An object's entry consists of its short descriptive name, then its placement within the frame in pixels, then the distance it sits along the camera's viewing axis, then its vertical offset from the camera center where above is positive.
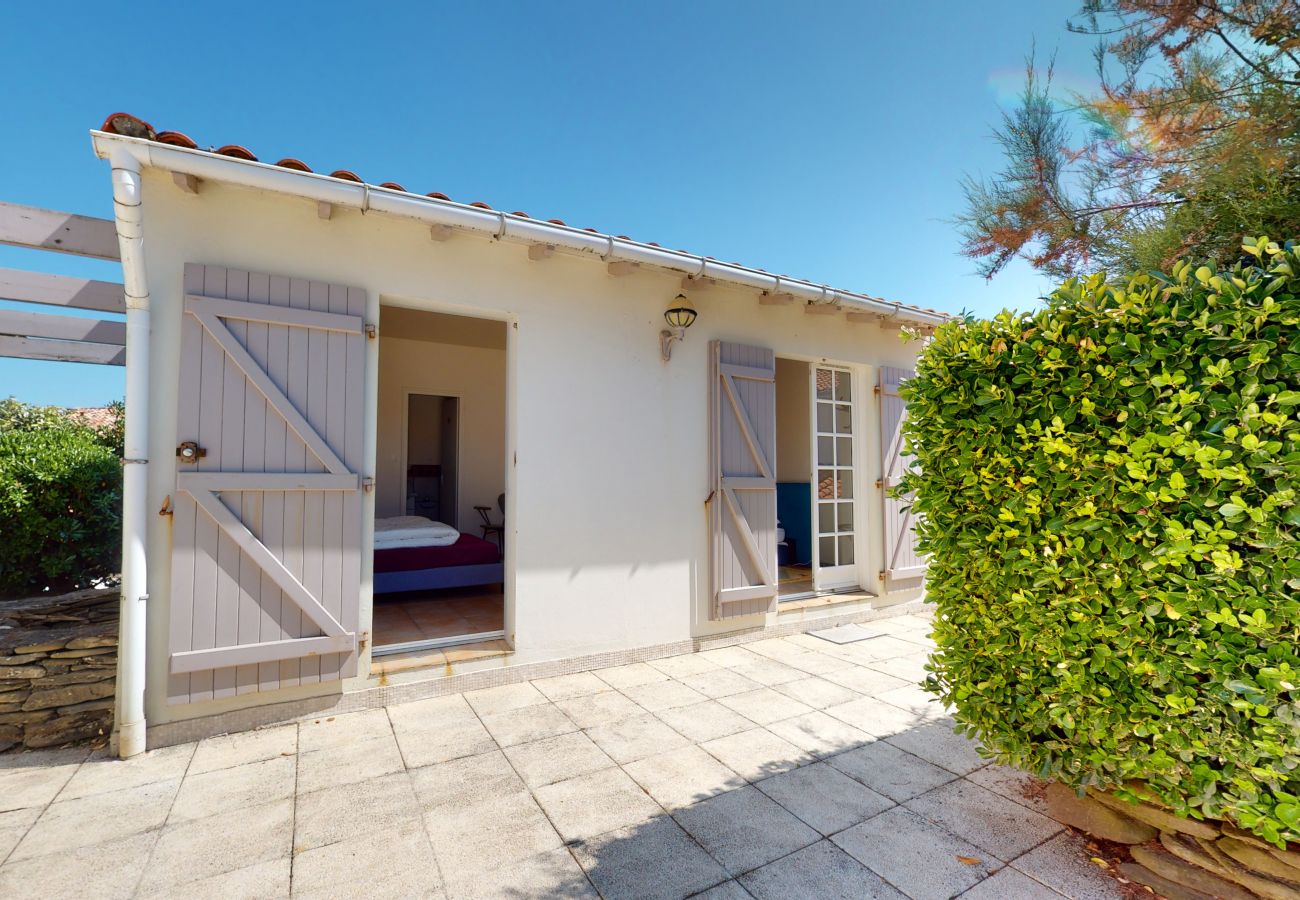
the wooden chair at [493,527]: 6.67 -0.82
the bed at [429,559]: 4.58 -0.85
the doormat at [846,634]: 4.48 -1.42
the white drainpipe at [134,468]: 2.47 -0.04
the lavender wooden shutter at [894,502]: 5.26 -0.37
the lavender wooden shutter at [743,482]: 4.23 -0.16
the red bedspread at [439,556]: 4.59 -0.83
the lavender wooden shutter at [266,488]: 2.65 -0.14
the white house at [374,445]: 2.64 +0.07
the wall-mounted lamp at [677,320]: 3.96 +1.01
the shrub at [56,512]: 3.52 -0.35
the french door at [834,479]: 5.27 -0.17
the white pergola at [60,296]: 2.80 +1.00
